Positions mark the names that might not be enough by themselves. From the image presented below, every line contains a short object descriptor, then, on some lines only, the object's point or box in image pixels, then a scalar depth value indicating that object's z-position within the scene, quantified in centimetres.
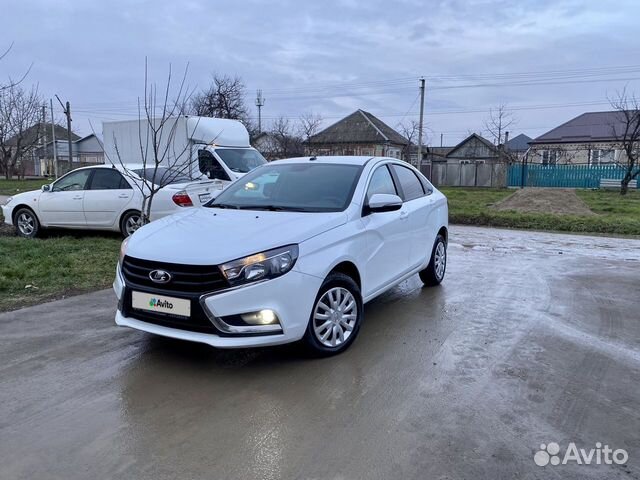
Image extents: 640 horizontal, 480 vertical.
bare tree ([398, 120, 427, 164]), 4421
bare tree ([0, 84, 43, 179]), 2883
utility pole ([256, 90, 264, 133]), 5361
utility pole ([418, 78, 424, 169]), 3153
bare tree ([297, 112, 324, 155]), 3891
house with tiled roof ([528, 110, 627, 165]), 4241
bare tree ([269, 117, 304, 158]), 3222
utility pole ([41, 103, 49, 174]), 3533
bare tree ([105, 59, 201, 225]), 867
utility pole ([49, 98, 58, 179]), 4301
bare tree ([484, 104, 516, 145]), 4081
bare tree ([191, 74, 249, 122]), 3894
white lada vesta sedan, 370
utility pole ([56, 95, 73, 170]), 3548
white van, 1326
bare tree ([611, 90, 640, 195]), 2366
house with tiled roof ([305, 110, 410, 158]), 4575
